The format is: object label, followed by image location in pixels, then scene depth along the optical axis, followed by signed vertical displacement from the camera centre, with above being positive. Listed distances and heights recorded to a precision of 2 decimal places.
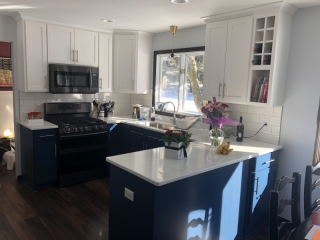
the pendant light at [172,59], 3.73 +0.43
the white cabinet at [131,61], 4.38 +0.41
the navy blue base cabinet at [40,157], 3.46 -1.00
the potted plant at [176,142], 2.21 -0.46
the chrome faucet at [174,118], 3.96 -0.47
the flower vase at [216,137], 2.66 -0.49
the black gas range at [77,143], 3.64 -0.85
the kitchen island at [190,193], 1.89 -0.85
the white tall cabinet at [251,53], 2.71 +0.41
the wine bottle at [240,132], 3.04 -0.48
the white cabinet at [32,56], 3.53 +0.36
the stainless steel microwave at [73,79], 3.78 +0.07
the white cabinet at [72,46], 3.77 +0.56
